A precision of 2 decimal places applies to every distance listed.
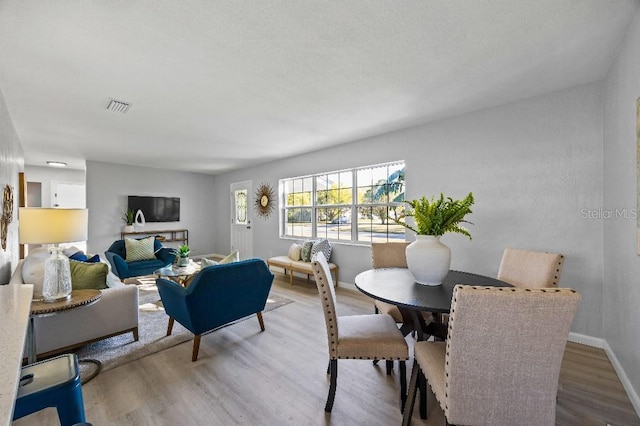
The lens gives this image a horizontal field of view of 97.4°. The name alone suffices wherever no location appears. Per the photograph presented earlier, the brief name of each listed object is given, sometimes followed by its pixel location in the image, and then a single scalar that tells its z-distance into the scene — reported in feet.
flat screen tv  20.88
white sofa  7.20
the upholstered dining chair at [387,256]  9.23
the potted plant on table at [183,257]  12.98
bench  14.43
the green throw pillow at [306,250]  15.23
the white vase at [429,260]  6.15
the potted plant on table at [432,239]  6.17
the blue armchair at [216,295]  7.52
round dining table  5.06
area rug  7.51
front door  21.77
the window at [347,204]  13.43
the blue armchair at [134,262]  14.32
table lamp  6.48
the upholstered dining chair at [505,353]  3.45
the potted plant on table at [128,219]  20.25
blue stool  3.29
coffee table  11.57
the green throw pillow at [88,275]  7.93
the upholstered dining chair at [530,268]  6.58
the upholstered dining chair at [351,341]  5.52
